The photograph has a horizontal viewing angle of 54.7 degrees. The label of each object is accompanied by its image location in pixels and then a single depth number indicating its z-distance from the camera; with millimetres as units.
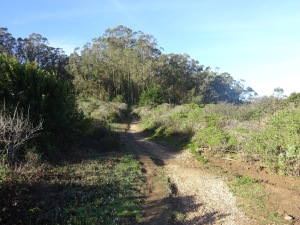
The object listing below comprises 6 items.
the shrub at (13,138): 8895
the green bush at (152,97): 34750
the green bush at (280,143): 10492
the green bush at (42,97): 11164
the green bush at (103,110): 26144
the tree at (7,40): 49656
